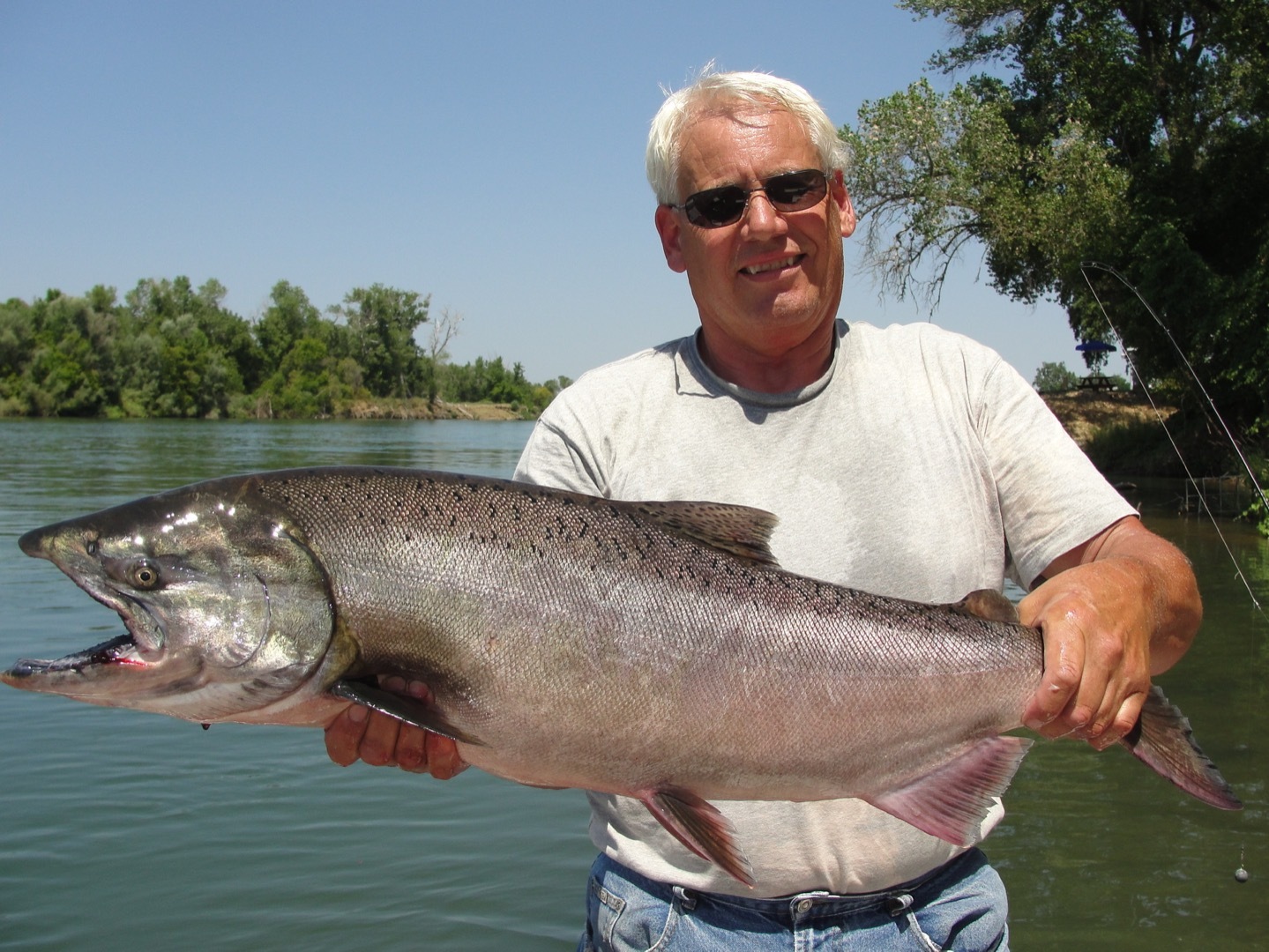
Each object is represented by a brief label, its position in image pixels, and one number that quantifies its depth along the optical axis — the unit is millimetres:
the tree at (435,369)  131750
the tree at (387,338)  129750
